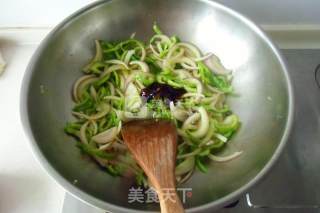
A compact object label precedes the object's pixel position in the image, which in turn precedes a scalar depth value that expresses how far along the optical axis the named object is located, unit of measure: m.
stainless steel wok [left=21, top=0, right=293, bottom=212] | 0.64
